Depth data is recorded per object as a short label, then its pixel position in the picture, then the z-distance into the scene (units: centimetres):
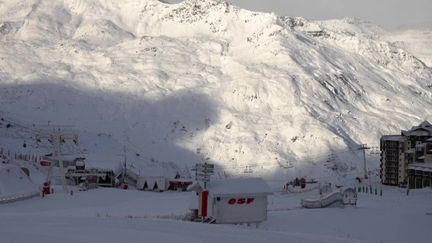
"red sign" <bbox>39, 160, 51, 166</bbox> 8269
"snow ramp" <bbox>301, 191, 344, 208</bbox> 5075
